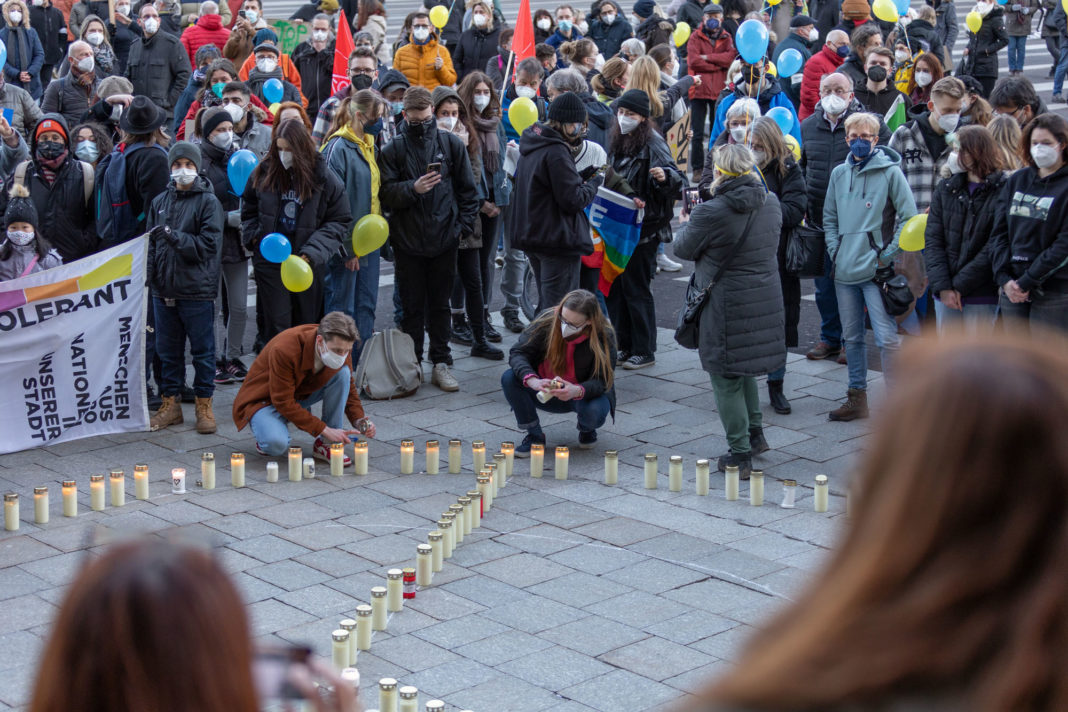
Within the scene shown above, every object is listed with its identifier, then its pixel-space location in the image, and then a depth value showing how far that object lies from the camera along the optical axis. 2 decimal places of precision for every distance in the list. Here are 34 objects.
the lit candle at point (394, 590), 6.20
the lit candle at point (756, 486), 7.86
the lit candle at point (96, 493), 7.73
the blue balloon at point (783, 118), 11.12
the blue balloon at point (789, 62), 14.12
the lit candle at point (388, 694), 5.06
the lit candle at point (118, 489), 7.80
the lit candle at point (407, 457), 8.39
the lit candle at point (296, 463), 8.27
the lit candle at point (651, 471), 8.12
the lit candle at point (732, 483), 7.99
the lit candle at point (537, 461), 8.42
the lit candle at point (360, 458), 8.37
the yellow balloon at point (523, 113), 11.28
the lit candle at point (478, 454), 8.38
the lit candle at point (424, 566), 6.53
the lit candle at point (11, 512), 7.26
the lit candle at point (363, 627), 5.77
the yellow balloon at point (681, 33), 17.58
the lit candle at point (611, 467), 8.24
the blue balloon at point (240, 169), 9.69
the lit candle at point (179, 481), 7.96
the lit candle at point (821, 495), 7.69
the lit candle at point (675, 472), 8.07
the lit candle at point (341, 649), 5.53
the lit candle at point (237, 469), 8.07
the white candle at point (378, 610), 5.98
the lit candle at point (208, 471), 8.00
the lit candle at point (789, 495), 7.87
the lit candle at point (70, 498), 7.63
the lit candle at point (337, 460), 8.34
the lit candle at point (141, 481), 7.91
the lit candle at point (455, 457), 8.42
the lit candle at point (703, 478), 8.02
